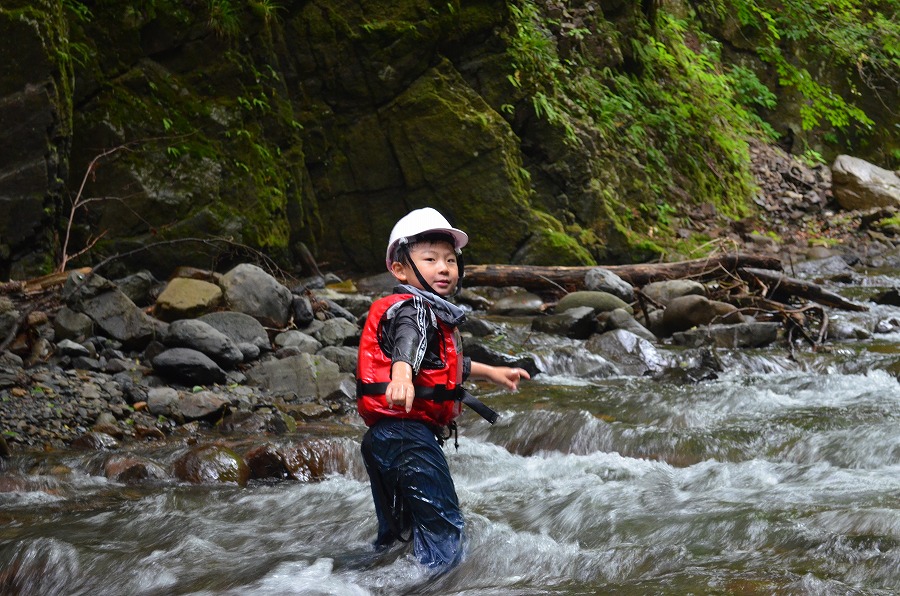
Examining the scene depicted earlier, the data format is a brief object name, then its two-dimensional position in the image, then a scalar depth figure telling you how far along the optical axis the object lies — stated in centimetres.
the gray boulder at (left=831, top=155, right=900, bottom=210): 1823
